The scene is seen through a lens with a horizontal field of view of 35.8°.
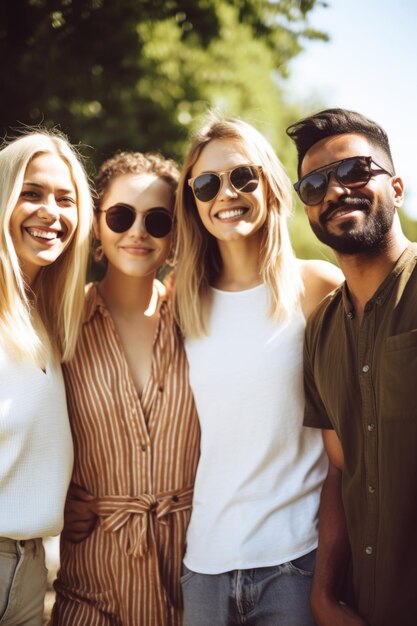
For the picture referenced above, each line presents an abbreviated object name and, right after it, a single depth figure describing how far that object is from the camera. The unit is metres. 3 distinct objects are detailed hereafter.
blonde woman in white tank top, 3.11
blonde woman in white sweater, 2.88
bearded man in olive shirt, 2.57
